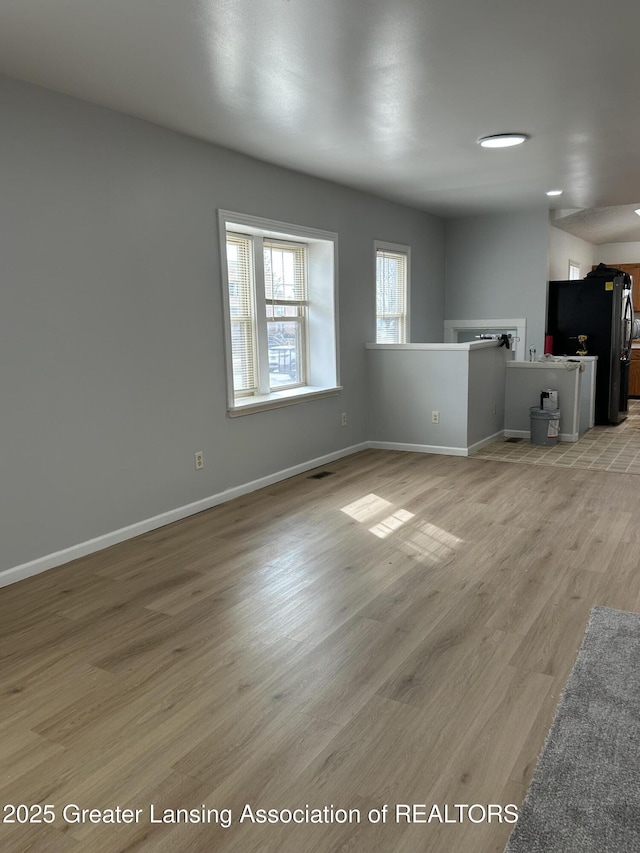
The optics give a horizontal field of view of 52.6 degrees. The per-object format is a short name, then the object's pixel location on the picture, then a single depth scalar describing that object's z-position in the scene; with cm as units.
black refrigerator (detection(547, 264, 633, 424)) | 748
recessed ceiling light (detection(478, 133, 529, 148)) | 427
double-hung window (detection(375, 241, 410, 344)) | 682
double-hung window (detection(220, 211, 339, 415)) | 489
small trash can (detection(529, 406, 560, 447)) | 625
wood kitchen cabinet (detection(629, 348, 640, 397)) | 1015
